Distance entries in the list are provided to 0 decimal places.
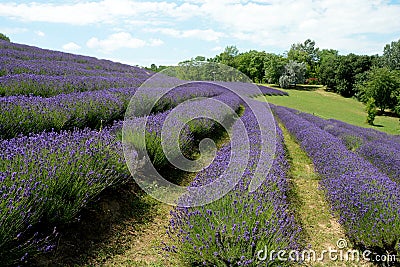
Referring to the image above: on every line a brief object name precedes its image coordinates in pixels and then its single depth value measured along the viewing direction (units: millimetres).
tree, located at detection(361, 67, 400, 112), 25953
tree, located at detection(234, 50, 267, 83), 47094
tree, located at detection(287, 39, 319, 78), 53781
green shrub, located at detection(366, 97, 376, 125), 19250
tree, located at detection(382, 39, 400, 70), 34406
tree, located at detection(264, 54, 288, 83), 40281
